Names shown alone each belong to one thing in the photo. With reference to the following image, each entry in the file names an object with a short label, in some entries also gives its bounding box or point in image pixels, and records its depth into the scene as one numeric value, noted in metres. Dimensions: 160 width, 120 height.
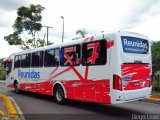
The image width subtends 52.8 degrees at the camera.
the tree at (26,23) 21.92
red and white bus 5.81
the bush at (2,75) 26.20
